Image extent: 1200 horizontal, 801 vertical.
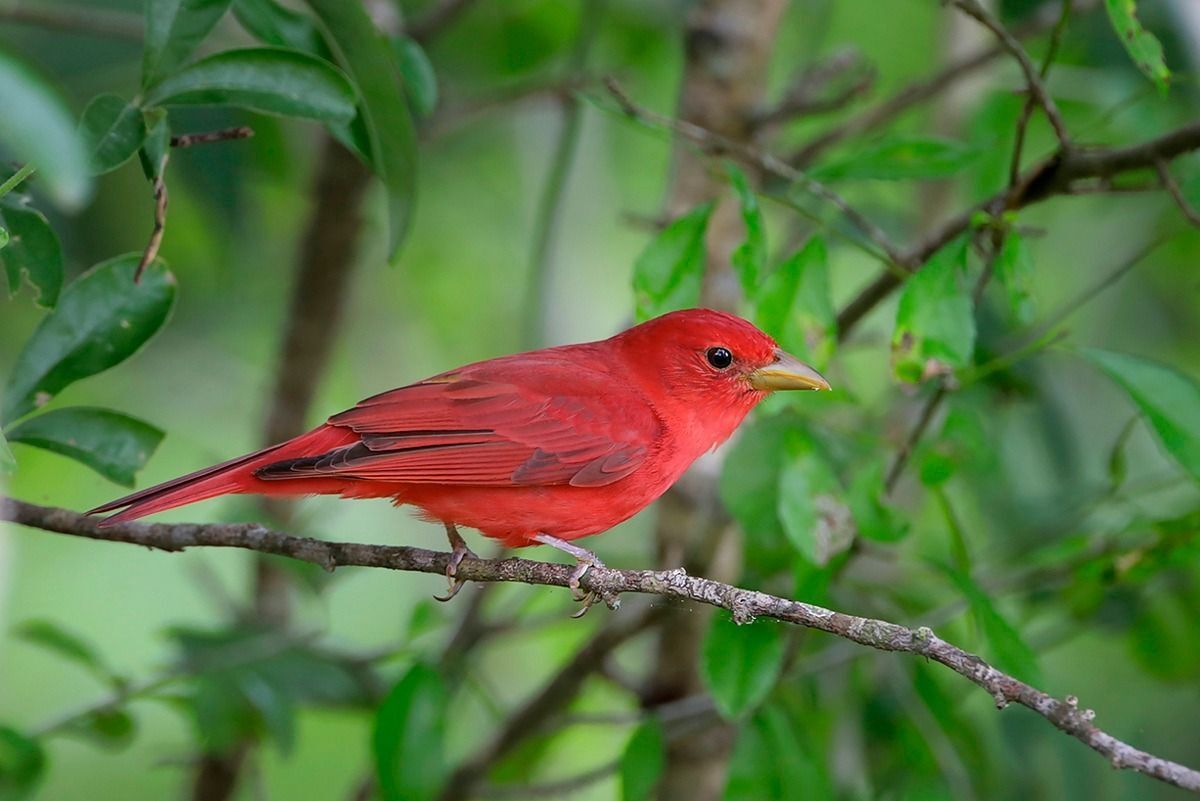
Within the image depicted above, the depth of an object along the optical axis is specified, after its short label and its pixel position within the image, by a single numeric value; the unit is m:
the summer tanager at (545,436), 5.89
